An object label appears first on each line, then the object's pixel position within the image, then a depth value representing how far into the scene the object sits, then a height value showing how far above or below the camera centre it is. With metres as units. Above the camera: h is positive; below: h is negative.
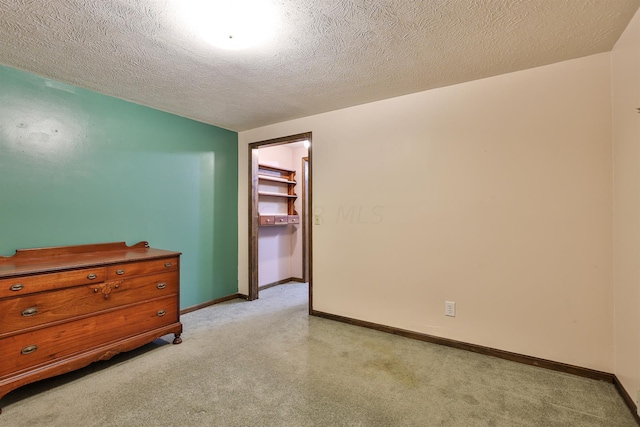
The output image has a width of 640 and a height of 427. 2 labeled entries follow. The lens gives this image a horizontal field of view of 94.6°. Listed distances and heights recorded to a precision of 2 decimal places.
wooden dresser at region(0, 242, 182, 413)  1.79 -0.65
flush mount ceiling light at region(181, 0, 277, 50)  1.55 +1.10
